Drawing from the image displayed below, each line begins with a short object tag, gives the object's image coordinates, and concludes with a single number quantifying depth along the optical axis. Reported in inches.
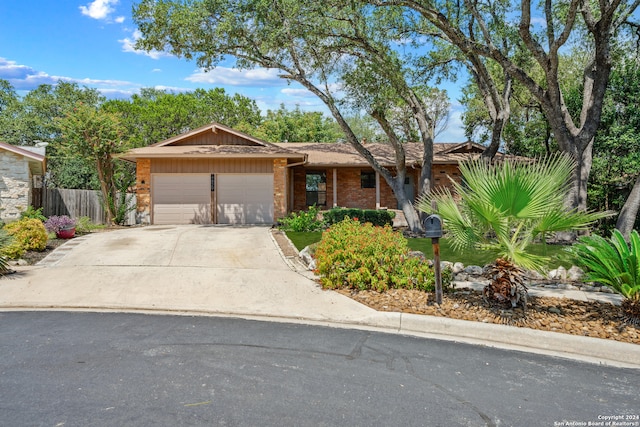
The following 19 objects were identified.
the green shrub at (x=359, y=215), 686.8
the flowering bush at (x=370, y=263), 302.2
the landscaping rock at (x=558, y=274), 367.9
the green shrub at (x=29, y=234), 442.3
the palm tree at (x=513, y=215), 232.4
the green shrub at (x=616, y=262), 225.3
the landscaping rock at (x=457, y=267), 381.3
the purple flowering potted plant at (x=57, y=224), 525.0
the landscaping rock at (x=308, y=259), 387.2
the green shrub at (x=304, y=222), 624.6
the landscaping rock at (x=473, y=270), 380.8
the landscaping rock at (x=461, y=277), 361.5
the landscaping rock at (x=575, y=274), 363.0
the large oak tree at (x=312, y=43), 552.7
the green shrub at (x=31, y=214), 582.0
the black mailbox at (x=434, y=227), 245.8
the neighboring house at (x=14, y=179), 600.7
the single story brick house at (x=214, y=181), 737.0
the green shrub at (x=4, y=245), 359.7
